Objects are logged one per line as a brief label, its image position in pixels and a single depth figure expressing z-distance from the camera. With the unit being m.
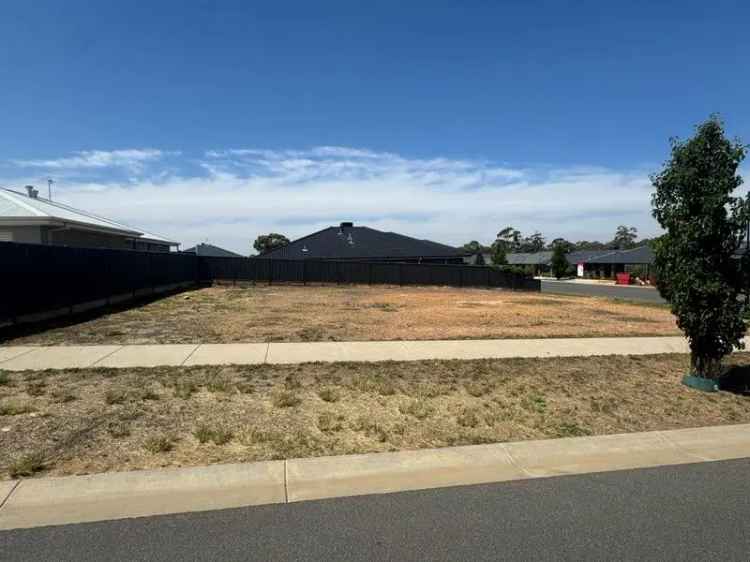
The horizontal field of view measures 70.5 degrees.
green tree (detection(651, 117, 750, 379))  6.95
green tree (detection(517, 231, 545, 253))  146.62
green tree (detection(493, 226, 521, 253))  144.00
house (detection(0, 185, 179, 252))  18.41
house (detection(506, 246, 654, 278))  72.69
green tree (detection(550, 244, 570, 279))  80.64
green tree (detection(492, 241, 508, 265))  43.58
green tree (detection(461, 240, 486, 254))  127.14
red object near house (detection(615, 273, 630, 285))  61.22
